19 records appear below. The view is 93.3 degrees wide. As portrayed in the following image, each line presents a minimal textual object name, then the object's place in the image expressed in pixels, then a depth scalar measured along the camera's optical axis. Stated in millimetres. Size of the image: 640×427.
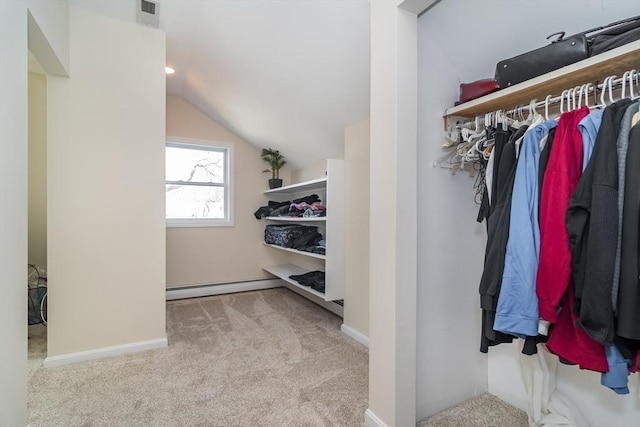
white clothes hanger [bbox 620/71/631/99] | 965
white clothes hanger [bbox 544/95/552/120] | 1134
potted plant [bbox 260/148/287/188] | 3873
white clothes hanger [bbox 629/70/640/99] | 948
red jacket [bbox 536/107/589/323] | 934
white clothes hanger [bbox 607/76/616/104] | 992
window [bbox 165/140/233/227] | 3799
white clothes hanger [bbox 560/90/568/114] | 1107
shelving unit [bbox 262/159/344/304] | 2674
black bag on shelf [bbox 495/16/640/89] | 982
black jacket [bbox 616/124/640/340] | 776
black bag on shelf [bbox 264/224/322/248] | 3339
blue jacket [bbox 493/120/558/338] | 1006
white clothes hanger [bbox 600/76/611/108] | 1000
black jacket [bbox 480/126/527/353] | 1084
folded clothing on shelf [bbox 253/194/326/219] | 3102
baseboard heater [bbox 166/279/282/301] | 3657
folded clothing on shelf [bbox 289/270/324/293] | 2859
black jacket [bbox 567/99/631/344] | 814
